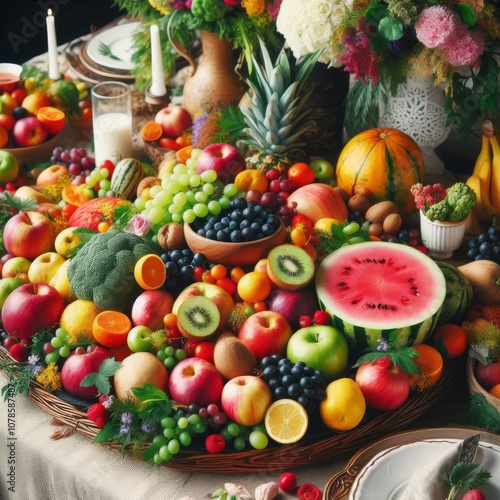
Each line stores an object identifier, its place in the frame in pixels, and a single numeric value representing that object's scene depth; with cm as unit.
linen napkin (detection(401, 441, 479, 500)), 153
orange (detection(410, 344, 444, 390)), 191
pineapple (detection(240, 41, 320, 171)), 249
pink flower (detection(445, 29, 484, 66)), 232
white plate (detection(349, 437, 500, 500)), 157
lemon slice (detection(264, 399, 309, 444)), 176
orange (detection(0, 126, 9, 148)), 285
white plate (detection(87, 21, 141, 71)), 327
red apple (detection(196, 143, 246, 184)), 244
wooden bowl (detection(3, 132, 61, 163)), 287
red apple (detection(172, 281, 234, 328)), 206
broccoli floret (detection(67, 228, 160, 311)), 210
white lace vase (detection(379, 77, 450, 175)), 259
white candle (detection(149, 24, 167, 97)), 292
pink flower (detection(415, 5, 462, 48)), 227
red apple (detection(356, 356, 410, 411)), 184
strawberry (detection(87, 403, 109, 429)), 182
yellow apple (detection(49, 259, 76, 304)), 219
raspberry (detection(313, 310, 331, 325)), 200
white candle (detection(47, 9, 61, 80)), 305
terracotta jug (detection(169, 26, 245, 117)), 291
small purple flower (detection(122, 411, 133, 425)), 178
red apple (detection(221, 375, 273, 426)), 178
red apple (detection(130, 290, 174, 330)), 205
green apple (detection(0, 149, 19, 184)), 277
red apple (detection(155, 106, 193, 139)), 289
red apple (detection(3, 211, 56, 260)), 236
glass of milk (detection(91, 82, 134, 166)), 279
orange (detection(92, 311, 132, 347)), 200
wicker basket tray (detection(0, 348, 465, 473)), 178
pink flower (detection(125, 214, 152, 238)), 228
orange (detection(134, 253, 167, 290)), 208
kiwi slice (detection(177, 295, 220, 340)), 199
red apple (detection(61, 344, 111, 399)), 192
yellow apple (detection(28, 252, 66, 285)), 228
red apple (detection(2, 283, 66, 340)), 206
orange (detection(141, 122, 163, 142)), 288
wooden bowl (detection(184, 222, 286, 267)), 213
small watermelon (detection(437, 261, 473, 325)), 208
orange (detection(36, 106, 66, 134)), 292
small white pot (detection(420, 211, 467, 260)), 233
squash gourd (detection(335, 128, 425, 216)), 252
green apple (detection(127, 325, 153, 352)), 198
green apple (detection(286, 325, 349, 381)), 189
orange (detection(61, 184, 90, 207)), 261
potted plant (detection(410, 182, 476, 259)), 230
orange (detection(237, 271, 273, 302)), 207
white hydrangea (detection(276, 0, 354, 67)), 242
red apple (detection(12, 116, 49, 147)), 288
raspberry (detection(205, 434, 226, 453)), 177
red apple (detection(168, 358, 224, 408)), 183
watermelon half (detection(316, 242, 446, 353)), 196
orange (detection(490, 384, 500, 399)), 185
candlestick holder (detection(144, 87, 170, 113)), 305
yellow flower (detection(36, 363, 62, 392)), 194
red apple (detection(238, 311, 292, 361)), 196
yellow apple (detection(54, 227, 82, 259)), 234
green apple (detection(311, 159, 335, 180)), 269
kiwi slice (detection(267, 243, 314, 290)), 206
